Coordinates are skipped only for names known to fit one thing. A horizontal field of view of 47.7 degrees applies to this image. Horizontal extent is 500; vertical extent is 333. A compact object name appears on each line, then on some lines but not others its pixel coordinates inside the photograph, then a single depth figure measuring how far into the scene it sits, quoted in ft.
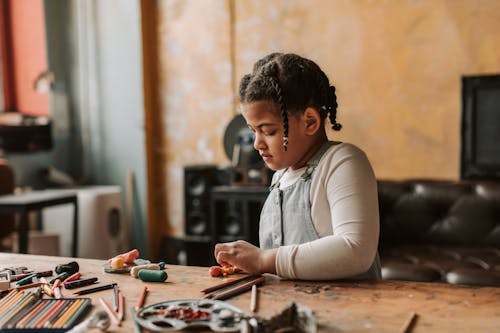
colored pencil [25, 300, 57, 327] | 3.49
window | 16.20
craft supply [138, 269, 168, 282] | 4.51
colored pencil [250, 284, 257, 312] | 3.76
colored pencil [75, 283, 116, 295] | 4.30
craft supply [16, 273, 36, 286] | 4.61
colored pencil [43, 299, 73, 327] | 3.50
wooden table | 3.45
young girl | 4.45
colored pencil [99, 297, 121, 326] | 3.54
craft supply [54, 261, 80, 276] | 4.87
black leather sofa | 9.96
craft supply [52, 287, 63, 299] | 4.20
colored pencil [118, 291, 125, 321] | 3.64
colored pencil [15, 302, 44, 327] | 3.51
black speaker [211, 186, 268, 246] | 12.71
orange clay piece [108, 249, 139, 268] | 4.97
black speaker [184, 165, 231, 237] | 14.05
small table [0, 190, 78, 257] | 11.34
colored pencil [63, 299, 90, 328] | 3.49
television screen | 11.87
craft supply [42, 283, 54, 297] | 4.28
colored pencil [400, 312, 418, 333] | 3.31
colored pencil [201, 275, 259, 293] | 4.17
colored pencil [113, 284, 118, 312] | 3.93
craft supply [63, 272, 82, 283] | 4.61
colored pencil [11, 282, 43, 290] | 4.49
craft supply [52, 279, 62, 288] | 4.44
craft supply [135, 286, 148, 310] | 3.84
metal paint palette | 3.36
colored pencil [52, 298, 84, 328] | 3.48
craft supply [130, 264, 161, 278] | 4.72
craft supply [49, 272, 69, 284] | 4.65
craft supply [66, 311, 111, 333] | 3.37
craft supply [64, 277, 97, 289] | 4.46
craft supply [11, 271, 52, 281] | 4.80
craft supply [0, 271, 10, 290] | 4.47
